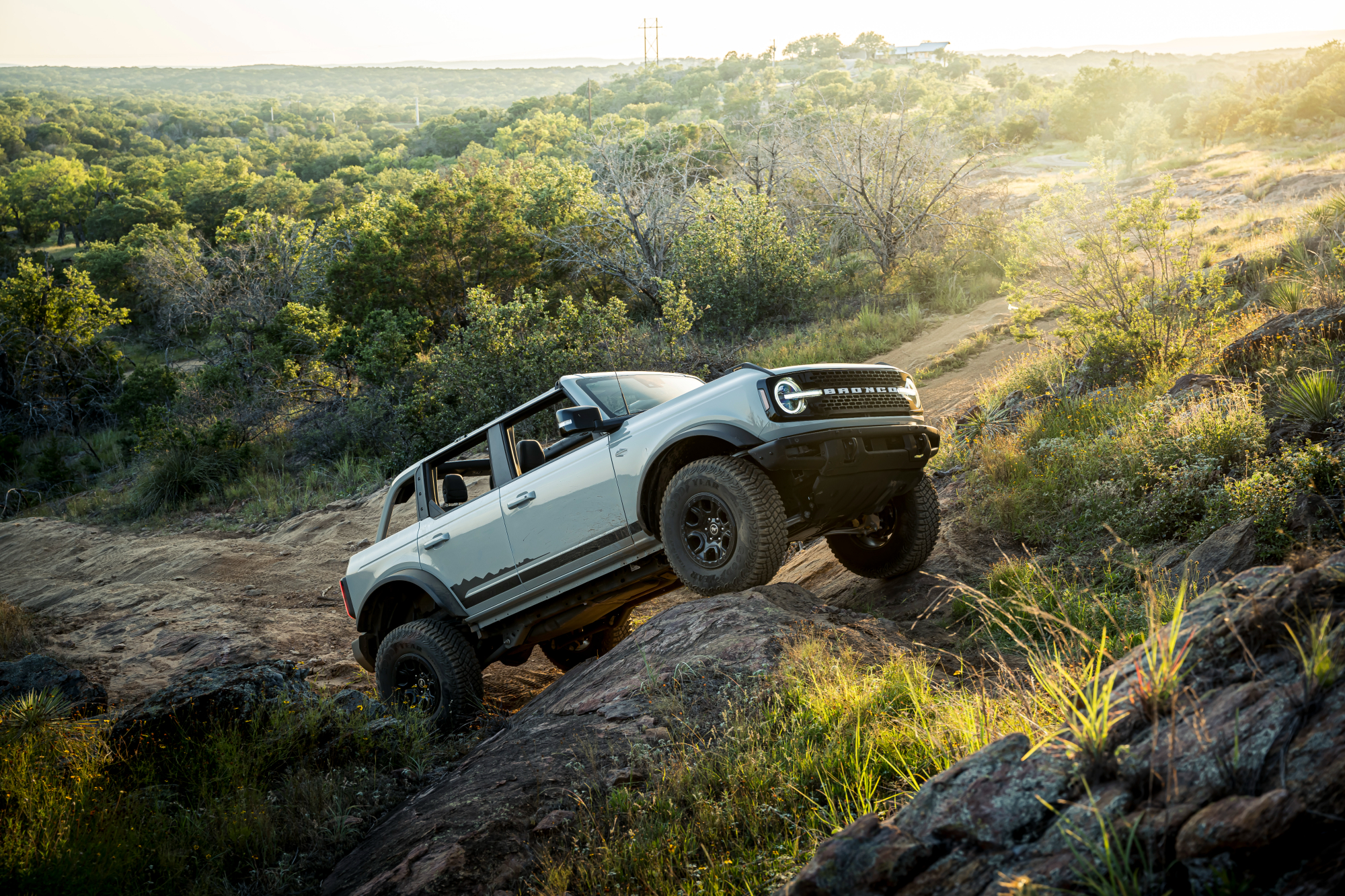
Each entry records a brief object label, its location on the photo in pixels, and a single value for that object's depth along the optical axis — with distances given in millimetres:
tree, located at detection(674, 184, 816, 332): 18656
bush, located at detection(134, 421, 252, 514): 19000
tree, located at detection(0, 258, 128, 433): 26719
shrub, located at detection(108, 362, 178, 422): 25109
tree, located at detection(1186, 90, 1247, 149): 40156
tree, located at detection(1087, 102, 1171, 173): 40688
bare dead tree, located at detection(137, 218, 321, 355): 25516
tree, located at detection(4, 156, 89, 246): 48562
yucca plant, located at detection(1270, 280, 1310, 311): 9000
